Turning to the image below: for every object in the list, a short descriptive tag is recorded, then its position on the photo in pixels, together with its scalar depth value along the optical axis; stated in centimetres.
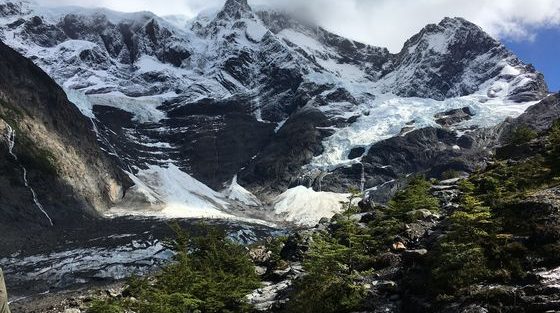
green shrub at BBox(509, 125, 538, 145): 5299
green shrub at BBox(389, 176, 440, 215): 4141
